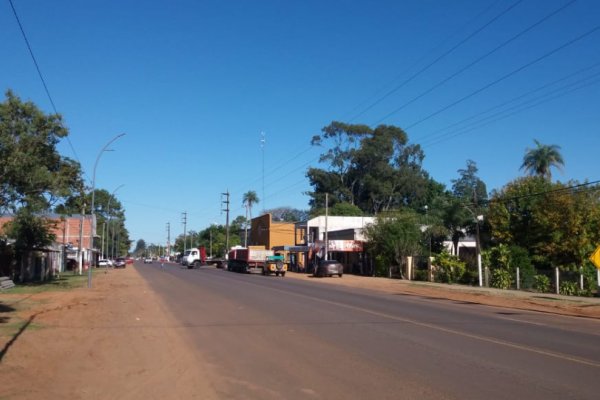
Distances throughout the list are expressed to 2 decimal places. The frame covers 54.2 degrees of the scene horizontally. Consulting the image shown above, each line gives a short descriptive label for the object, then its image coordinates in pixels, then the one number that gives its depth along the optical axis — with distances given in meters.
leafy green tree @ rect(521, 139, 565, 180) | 62.56
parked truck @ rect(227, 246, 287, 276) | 59.16
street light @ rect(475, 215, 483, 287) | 39.50
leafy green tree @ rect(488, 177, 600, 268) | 40.56
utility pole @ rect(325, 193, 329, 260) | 61.80
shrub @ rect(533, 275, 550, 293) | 34.06
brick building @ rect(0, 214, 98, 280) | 39.12
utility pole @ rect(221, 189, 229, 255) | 97.69
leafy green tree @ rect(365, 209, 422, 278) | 51.92
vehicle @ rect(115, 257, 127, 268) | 92.94
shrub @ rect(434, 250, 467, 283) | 43.19
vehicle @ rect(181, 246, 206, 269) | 85.81
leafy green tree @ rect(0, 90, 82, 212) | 29.25
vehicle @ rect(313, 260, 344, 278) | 53.47
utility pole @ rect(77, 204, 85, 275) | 58.22
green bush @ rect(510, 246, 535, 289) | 36.04
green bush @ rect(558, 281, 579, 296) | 31.78
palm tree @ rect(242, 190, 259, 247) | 130.12
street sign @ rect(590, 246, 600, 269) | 24.73
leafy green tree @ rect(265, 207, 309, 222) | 158.62
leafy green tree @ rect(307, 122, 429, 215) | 96.94
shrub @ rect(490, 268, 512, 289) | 37.56
